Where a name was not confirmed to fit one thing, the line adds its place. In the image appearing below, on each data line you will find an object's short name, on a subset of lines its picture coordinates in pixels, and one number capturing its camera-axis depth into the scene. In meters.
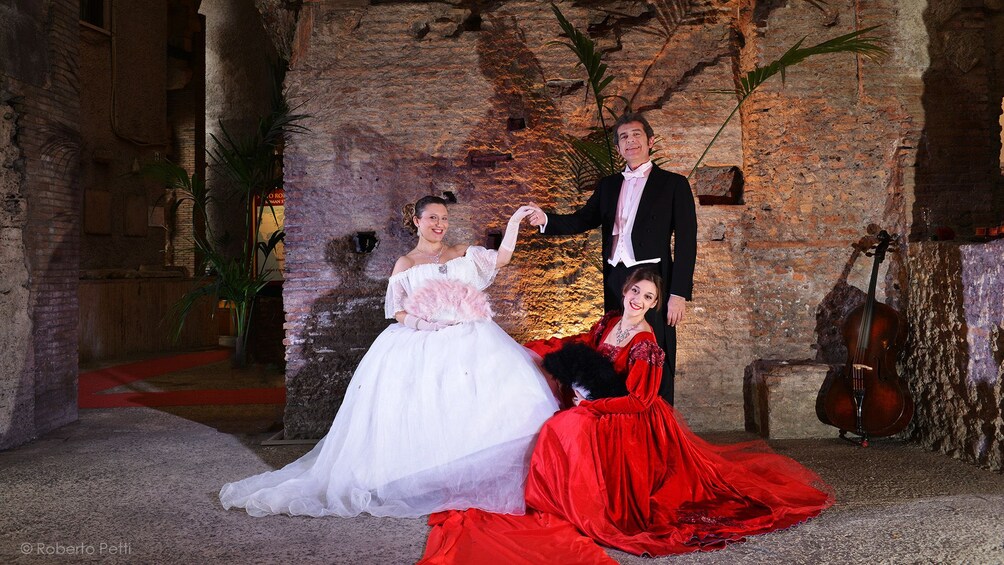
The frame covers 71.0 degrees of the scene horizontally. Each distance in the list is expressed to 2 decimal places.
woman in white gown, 3.23
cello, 4.41
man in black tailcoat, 3.62
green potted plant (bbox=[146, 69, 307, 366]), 6.67
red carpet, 6.81
